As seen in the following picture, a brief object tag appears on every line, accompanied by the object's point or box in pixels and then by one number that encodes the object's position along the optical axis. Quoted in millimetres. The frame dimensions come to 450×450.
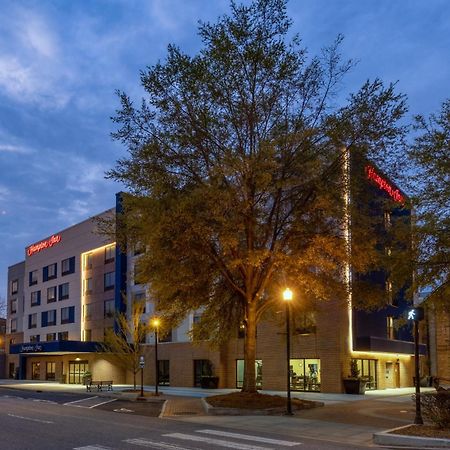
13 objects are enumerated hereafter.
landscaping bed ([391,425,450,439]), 14417
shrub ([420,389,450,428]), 15141
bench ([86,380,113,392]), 41550
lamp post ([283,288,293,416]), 22016
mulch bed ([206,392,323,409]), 23047
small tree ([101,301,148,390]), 38844
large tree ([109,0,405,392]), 22984
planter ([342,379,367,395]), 35844
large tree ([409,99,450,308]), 17984
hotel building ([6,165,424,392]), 37656
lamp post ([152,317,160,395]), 31494
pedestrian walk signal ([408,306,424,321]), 16578
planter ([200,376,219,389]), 43188
